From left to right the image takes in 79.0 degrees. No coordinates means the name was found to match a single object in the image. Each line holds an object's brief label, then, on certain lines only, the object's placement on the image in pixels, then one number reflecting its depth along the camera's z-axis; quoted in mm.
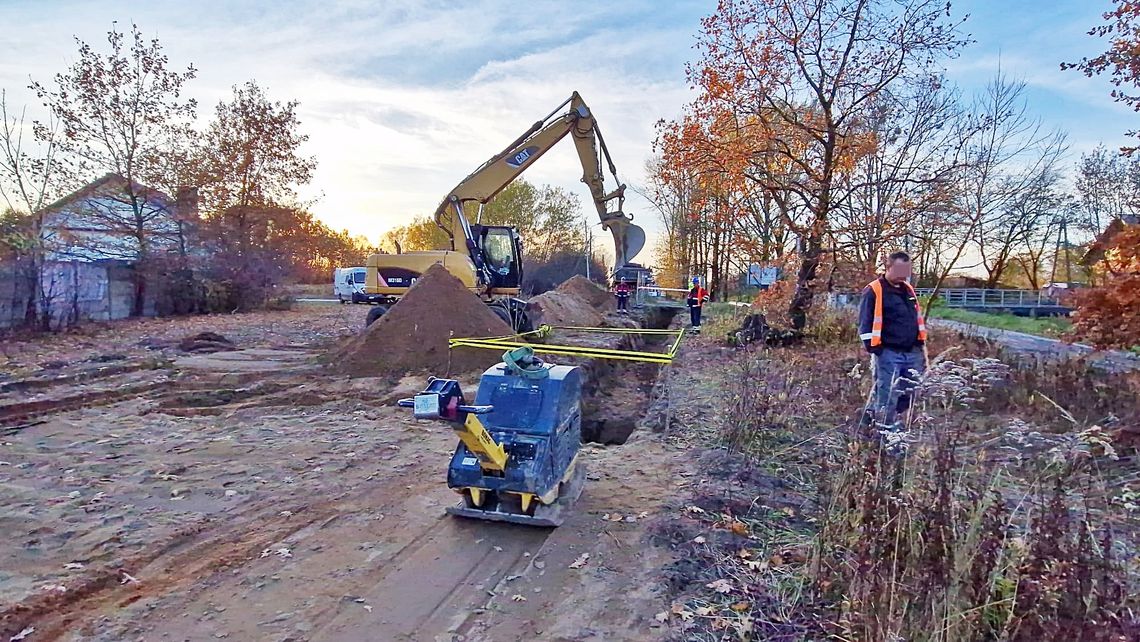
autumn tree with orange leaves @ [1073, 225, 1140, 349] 6773
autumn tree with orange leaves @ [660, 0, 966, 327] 13227
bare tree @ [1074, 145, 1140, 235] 33406
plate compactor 4441
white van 34019
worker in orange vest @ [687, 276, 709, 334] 19094
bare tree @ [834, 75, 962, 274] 13305
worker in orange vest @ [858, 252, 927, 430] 5629
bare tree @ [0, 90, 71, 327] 15453
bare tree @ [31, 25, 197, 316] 21891
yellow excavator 15242
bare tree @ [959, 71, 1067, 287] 16172
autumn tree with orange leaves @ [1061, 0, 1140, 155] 7117
